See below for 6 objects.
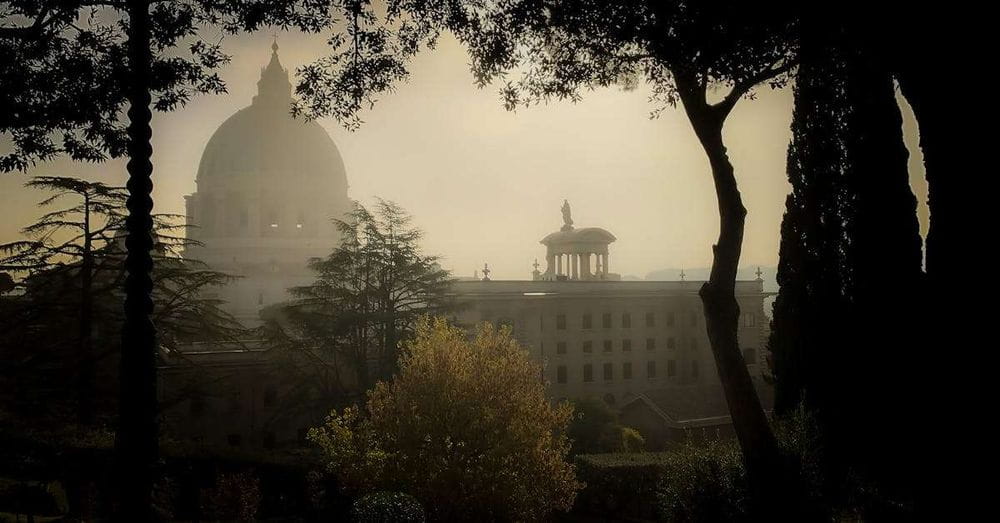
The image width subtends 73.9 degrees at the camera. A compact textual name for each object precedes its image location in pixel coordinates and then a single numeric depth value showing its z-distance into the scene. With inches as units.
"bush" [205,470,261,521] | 589.3
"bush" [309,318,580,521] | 571.5
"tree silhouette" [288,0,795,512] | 375.6
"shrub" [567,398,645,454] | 1258.6
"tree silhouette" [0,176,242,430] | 755.4
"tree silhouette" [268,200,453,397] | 1138.0
